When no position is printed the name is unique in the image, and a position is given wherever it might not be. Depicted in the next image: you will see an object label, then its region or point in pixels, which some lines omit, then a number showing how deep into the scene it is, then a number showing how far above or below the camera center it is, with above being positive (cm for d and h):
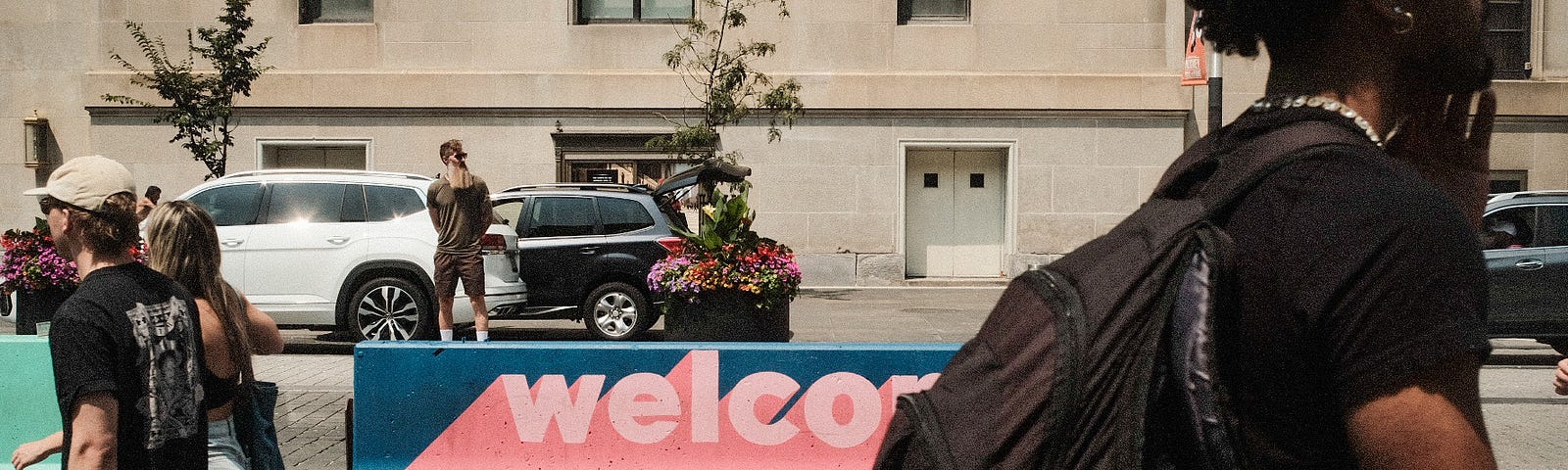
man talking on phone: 1134 -37
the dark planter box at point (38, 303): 844 -81
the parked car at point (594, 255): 1288 -69
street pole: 1247 +106
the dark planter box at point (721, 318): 878 -95
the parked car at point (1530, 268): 1122 -71
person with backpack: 119 -13
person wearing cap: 294 -40
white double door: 2139 -42
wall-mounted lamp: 2052 +87
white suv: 1216 -63
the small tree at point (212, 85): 1717 +157
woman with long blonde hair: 352 -35
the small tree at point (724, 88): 1788 +166
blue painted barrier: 575 -105
